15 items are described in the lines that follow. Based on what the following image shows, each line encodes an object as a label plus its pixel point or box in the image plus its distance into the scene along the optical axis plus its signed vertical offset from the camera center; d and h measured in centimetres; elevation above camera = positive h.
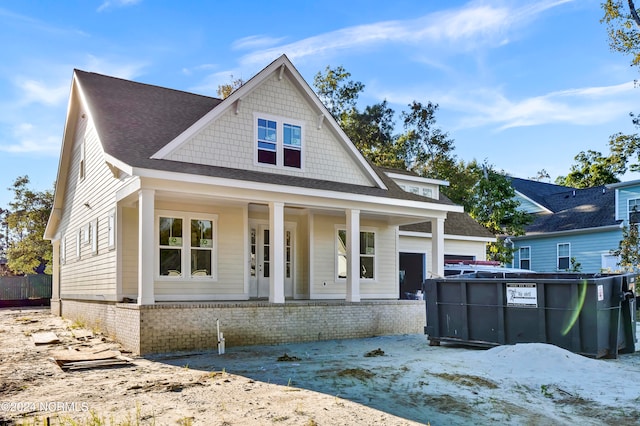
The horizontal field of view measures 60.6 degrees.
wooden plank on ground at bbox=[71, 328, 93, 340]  1354 -211
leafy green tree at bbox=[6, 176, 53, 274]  3350 +188
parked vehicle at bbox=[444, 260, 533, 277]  1848 -58
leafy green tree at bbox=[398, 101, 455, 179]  3684 +749
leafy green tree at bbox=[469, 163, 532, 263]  2622 +188
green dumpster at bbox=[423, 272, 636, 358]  940 -116
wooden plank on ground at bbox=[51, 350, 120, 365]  941 -186
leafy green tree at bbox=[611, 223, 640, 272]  2194 -6
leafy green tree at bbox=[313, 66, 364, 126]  3688 +1096
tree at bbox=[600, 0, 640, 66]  2270 +924
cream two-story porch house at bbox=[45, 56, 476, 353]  1144 +87
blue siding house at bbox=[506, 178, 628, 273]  2631 +112
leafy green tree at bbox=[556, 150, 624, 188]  4027 +593
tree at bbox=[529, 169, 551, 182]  6234 +841
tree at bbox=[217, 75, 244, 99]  3117 +946
